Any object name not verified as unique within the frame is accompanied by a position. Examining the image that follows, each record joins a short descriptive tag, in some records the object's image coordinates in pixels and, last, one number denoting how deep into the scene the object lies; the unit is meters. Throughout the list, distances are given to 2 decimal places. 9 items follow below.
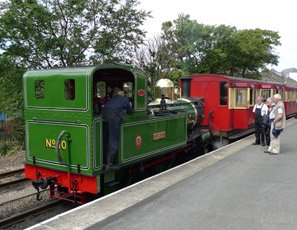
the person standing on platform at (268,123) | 10.49
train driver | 5.98
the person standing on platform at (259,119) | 11.03
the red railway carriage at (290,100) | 22.39
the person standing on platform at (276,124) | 9.02
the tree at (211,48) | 31.22
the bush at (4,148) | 15.36
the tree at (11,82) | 13.88
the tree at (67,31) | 13.83
